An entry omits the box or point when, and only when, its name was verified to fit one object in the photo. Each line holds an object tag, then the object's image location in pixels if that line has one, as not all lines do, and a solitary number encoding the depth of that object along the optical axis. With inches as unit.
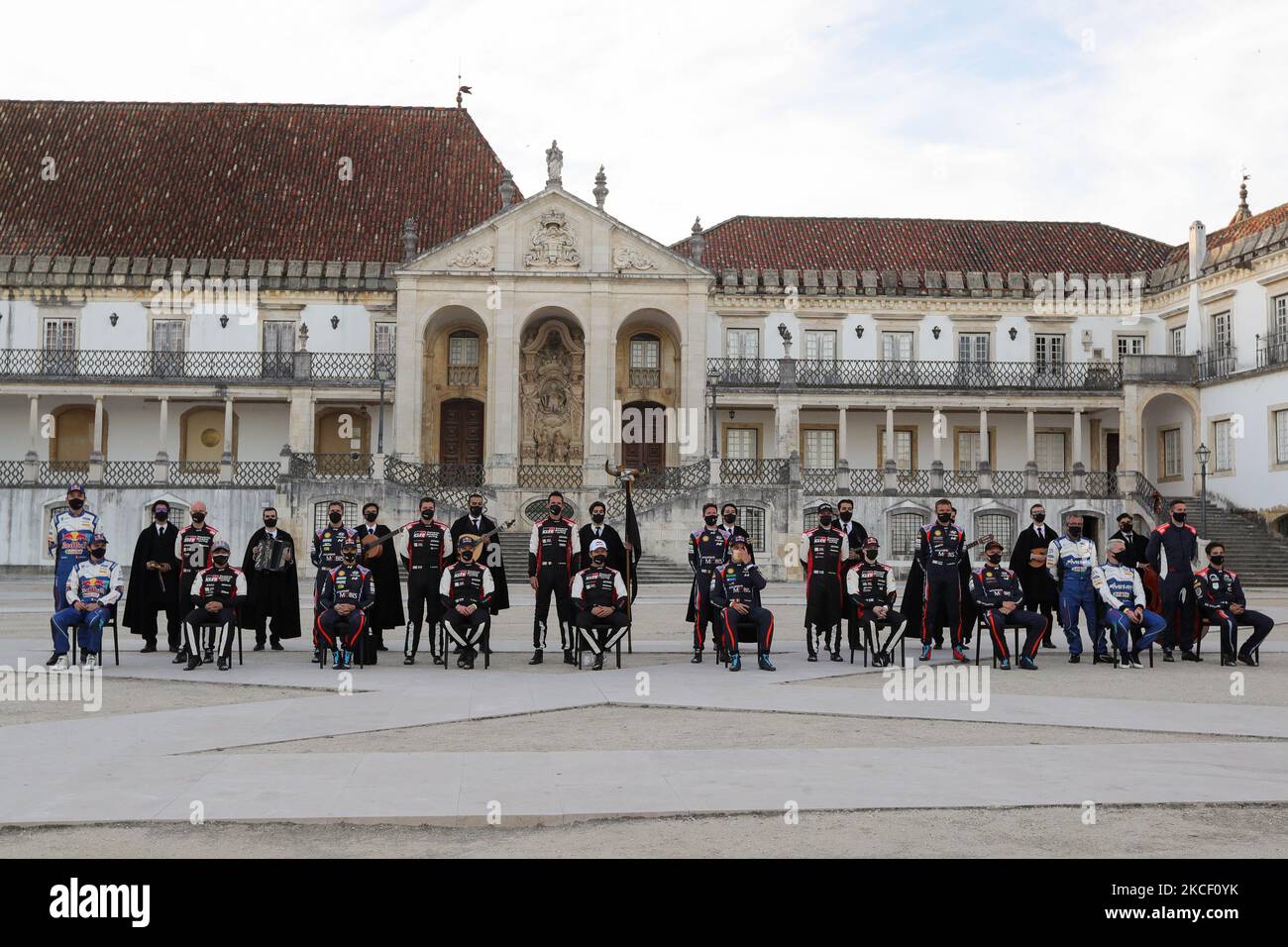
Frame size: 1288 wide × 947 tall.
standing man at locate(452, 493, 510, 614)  588.4
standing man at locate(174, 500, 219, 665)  571.5
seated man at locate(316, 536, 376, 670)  561.0
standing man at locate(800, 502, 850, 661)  612.1
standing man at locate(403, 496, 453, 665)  589.9
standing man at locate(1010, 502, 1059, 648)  633.0
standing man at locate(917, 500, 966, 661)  603.5
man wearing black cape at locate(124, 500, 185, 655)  617.6
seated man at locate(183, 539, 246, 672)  552.7
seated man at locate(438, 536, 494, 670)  556.7
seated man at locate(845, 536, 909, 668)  593.0
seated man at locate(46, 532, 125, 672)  542.6
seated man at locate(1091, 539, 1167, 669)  595.5
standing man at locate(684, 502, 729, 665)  600.1
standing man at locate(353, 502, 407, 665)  597.6
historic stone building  1547.7
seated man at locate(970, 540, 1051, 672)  580.7
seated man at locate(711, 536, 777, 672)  573.3
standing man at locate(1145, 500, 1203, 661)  626.5
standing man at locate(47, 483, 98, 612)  571.5
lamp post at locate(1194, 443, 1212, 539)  1393.2
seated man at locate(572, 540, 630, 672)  559.8
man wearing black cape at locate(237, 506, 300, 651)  631.8
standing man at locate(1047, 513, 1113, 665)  614.9
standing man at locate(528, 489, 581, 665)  590.2
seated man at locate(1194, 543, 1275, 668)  610.5
